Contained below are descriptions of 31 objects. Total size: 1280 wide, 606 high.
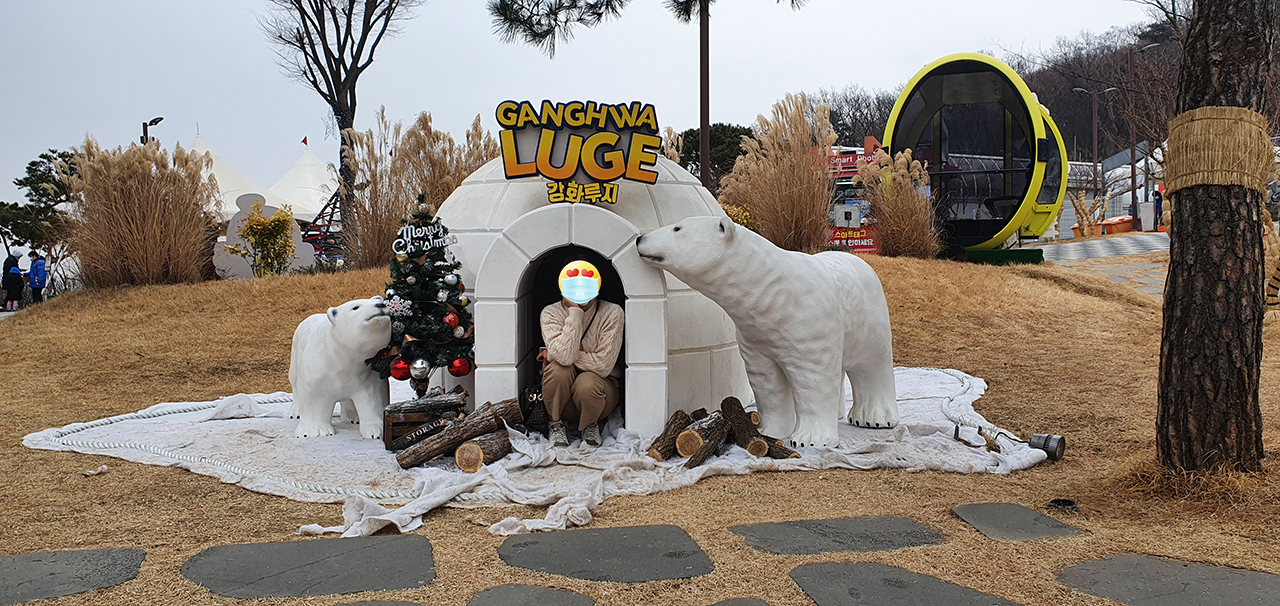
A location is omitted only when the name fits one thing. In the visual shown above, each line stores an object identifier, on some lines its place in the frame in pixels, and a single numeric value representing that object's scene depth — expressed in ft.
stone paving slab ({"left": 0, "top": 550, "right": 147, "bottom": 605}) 9.04
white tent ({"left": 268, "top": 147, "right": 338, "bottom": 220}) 80.07
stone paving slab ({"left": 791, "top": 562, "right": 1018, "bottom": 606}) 8.52
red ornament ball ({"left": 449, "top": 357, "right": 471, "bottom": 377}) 16.44
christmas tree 16.20
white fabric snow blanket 12.51
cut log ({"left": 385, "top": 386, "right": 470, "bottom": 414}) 15.55
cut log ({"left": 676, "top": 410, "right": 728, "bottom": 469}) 14.32
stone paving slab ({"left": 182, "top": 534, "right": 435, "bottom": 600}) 9.10
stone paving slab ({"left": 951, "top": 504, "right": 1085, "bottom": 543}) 10.59
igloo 15.48
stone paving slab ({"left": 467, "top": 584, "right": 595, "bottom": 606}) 8.63
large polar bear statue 14.55
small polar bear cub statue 15.94
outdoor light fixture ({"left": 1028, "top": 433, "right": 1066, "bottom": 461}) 14.62
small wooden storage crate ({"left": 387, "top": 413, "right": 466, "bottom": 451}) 15.30
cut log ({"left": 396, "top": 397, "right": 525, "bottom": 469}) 14.38
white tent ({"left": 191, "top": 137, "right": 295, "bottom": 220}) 76.48
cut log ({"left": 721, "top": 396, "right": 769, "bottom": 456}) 14.73
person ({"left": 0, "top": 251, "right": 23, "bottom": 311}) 52.16
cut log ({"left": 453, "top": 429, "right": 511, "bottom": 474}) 14.24
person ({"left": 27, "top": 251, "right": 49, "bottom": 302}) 49.39
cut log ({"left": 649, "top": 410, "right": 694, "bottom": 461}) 14.55
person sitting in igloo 15.39
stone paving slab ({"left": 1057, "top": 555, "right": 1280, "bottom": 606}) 8.39
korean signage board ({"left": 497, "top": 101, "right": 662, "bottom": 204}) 16.10
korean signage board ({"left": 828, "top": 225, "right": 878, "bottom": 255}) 42.39
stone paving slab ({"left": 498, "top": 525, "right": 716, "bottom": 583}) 9.52
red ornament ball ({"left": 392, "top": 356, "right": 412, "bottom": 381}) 16.33
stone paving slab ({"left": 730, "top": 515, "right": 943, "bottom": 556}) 10.22
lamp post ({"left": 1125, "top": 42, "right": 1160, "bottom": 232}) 88.21
